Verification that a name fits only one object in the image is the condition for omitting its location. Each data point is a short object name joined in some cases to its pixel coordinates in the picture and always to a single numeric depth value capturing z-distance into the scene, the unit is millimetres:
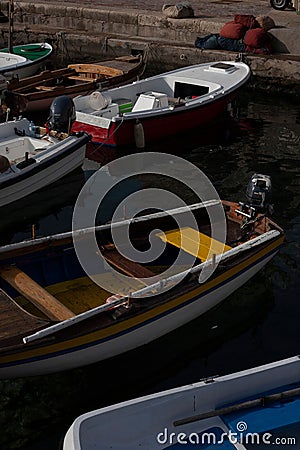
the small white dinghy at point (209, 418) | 6742
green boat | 20766
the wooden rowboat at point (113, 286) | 8117
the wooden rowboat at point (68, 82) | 18266
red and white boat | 16170
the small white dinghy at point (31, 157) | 13022
